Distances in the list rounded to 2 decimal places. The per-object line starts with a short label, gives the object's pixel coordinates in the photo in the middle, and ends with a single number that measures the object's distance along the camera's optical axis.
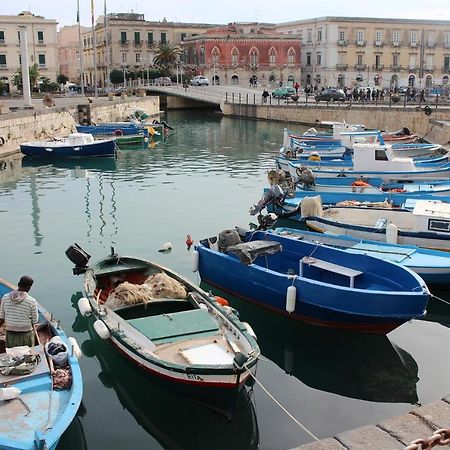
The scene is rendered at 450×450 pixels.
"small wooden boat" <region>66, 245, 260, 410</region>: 8.51
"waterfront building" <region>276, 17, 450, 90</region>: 82.44
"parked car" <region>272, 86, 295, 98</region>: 63.05
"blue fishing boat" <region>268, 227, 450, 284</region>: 12.91
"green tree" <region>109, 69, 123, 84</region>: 89.25
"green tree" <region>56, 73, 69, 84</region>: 82.75
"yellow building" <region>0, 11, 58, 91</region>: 78.31
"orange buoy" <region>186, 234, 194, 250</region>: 16.58
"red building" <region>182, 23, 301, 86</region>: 84.38
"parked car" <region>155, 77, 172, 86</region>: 78.81
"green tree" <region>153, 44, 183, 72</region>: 87.81
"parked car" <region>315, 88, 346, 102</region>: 56.51
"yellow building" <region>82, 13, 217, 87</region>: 93.12
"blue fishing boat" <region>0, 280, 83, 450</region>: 7.01
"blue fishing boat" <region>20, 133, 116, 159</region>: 34.69
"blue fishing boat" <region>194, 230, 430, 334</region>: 10.59
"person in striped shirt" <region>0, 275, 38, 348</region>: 8.89
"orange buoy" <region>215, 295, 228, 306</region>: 11.20
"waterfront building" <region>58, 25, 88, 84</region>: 109.25
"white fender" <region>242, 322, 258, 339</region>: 9.49
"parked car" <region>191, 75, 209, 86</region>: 79.31
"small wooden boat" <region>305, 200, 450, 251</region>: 14.69
